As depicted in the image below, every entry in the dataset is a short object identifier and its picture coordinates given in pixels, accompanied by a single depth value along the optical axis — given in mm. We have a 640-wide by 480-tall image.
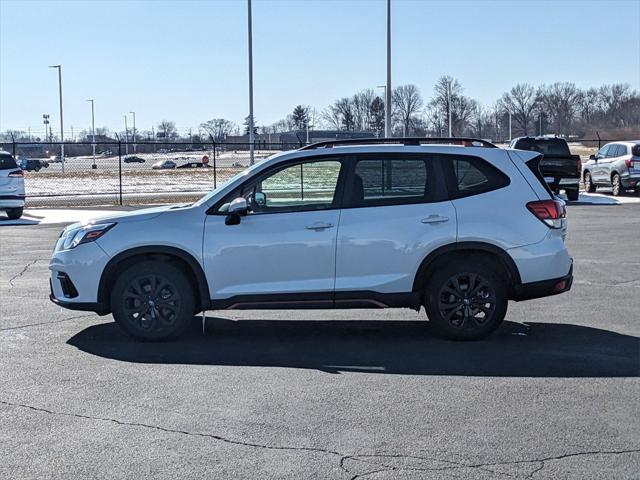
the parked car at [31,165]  76769
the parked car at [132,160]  94744
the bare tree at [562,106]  104625
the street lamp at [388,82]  31422
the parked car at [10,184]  23328
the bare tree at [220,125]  112312
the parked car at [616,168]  29266
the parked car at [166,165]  76062
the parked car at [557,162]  27109
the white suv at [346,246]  8359
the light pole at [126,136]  113469
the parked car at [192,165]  77638
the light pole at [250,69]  33625
